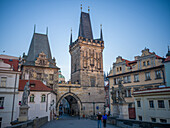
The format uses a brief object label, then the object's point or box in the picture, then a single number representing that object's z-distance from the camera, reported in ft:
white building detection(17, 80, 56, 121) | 85.71
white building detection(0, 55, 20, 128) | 74.90
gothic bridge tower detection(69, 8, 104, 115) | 138.72
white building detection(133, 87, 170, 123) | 57.73
